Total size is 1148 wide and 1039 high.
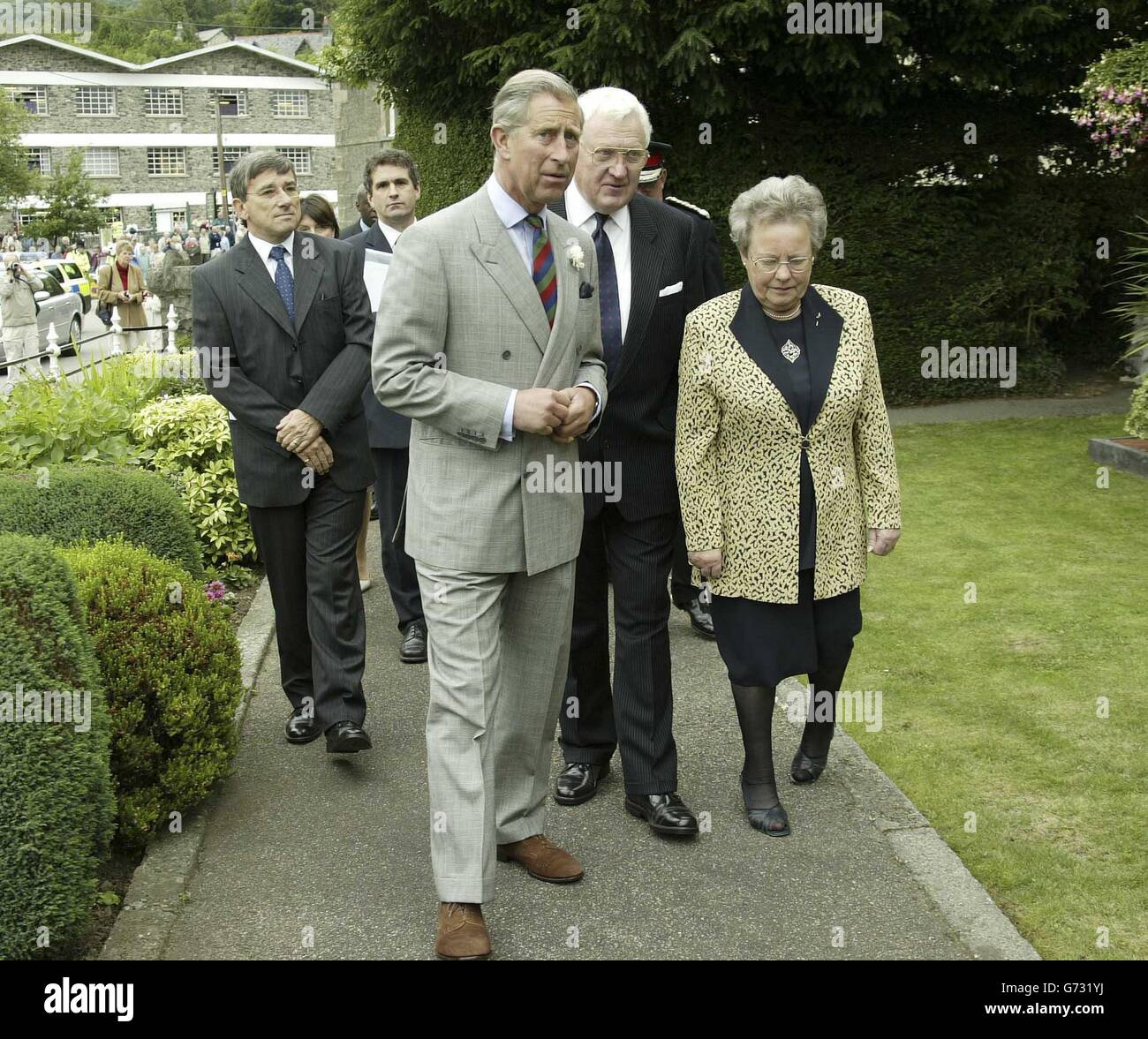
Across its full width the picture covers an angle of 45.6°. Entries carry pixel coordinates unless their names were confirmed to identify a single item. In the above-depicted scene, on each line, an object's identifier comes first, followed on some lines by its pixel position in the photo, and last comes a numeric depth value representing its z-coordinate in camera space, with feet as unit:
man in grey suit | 12.82
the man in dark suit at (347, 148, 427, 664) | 22.93
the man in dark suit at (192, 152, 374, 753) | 17.93
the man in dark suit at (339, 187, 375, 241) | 27.20
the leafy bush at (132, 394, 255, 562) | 28.81
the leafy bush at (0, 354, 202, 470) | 27.84
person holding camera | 75.36
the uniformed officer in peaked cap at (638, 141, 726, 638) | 17.56
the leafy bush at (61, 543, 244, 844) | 15.35
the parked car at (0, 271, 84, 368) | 94.38
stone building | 268.62
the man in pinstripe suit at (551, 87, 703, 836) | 15.70
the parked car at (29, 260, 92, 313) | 103.60
